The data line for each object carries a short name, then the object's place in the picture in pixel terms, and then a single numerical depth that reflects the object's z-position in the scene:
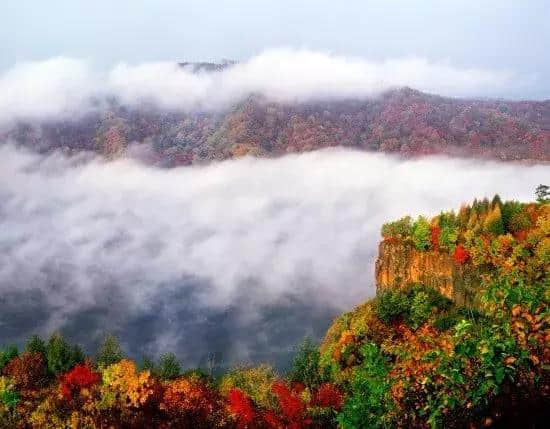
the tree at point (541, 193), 84.94
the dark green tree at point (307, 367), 82.44
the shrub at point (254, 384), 69.69
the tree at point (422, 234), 83.25
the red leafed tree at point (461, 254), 75.97
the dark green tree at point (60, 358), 78.56
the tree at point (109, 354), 92.94
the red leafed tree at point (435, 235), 82.00
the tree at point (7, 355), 77.69
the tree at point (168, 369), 82.64
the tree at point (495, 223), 73.50
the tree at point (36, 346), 82.88
